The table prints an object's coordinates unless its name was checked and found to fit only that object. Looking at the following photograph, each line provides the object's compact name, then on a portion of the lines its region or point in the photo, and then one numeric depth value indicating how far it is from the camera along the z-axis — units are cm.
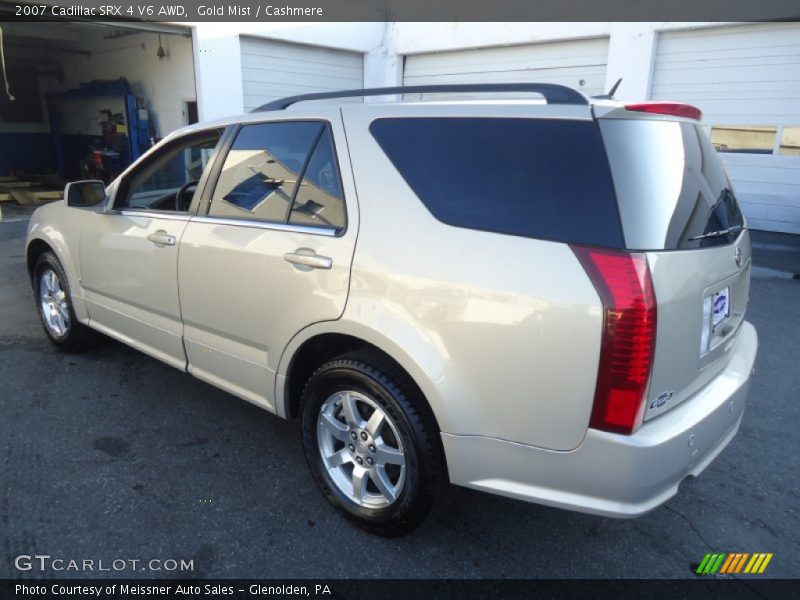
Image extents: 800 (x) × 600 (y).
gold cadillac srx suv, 188
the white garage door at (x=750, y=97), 910
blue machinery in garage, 1244
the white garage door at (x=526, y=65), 1076
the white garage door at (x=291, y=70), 1141
